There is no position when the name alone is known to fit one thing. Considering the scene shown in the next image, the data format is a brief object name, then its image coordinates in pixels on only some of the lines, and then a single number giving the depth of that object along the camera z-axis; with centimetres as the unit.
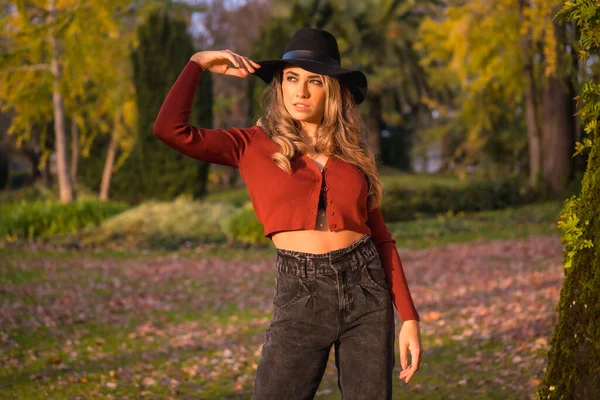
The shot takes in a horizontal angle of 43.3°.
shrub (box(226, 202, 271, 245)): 1602
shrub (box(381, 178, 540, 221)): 2122
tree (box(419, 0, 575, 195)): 1639
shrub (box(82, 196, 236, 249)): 1600
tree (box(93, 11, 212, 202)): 2062
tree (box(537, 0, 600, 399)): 280
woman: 290
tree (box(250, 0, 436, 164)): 3098
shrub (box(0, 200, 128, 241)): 1669
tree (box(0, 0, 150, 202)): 1716
